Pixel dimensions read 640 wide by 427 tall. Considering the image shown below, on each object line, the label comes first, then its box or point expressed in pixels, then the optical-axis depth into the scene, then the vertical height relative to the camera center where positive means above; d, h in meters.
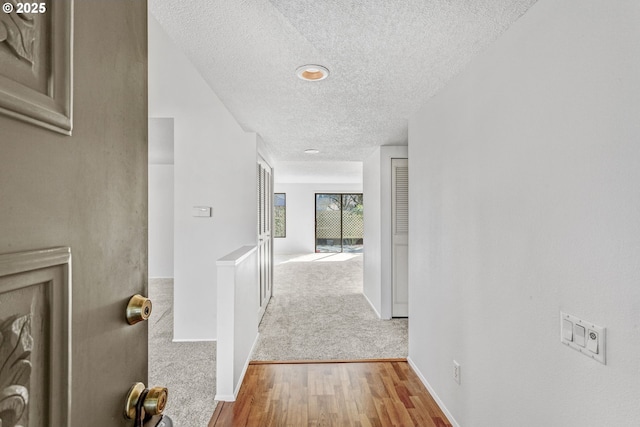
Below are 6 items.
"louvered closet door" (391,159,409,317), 4.06 -0.19
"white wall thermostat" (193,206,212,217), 3.46 +0.07
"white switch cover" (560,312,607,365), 1.01 -0.38
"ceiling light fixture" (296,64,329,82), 1.88 +0.85
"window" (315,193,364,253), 10.25 -0.18
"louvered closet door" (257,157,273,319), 3.92 -0.17
